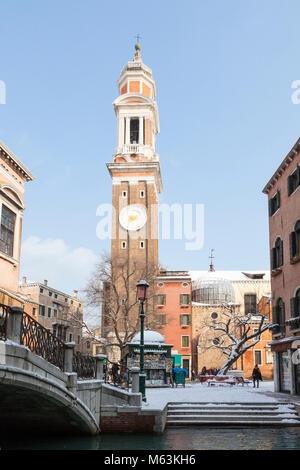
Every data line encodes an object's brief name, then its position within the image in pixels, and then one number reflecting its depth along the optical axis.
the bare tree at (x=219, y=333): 47.91
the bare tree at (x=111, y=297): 37.95
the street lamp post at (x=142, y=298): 16.88
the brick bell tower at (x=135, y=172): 50.94
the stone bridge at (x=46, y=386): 10.40
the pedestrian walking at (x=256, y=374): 30.15
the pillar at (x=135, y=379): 15.66
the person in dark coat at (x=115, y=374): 18.14
